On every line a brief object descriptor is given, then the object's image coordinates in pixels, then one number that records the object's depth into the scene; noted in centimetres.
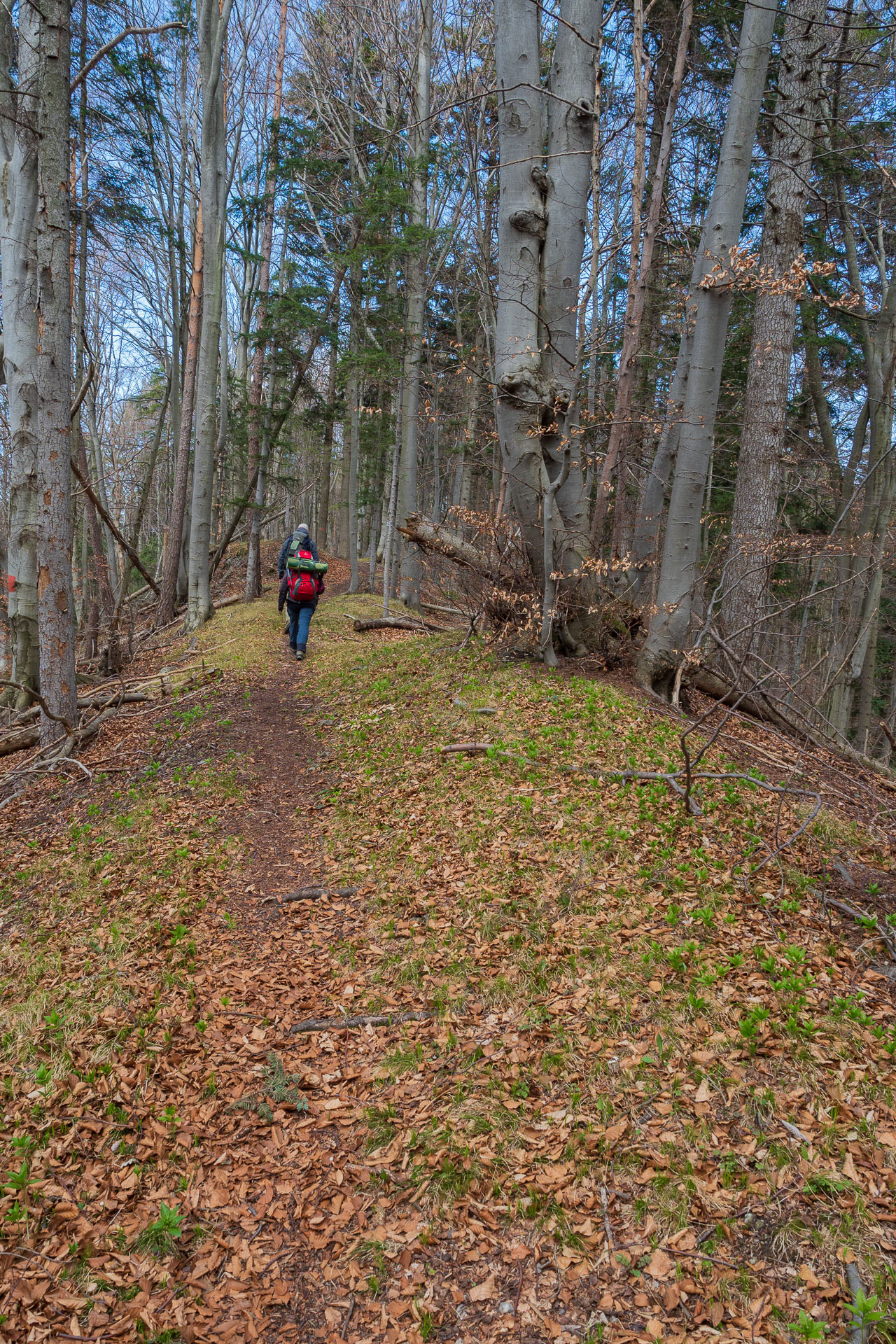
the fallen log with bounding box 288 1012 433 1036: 364
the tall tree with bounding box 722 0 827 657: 761
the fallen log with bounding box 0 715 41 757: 725
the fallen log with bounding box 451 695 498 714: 651
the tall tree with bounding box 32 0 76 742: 590
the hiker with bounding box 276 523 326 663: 1035
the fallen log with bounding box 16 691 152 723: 771
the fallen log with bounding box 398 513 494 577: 808
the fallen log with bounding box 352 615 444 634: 1259
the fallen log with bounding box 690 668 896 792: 691
